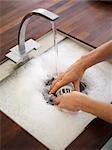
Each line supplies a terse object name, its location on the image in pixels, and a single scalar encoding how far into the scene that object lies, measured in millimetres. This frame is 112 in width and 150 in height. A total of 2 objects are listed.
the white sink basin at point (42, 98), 756
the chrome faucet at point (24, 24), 751
